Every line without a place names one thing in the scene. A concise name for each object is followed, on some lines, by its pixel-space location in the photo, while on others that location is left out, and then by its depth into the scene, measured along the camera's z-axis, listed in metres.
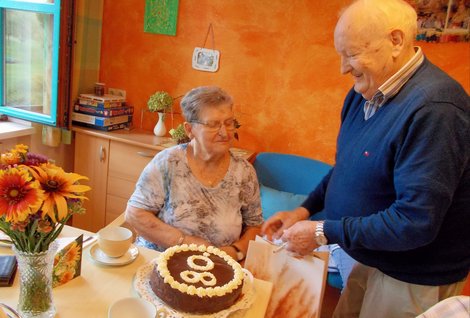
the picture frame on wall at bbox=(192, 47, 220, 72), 2.82
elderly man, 1.08
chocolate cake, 1.03
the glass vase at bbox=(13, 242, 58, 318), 0.92
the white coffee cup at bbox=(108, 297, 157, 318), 0.94
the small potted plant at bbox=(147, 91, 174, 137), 2.79
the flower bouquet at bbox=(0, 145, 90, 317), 0.82
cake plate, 1.02
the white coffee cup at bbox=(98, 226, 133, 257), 1.21
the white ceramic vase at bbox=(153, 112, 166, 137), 2.87
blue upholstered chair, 2.51
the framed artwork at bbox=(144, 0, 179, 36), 2.82
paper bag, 1.26
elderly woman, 1.60
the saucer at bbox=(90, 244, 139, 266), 1.21
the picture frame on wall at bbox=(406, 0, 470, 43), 2.31
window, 2.46
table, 1.02
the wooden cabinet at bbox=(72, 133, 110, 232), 2.76
